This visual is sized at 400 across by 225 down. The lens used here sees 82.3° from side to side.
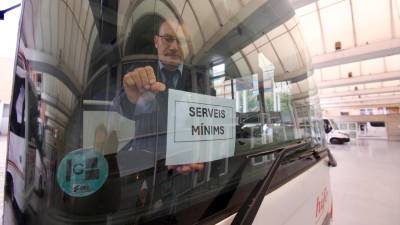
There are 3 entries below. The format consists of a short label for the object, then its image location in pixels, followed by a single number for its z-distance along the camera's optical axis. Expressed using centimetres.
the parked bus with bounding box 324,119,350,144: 1438
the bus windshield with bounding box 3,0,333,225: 44
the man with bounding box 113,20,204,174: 52
